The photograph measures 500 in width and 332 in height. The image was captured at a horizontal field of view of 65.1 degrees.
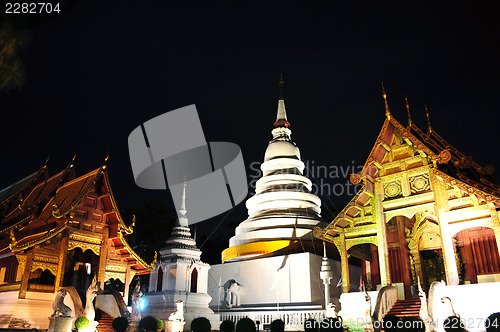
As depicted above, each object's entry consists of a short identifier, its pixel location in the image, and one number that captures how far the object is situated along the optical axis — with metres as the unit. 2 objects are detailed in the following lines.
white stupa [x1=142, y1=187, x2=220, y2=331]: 19.31
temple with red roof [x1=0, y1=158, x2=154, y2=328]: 13.16
